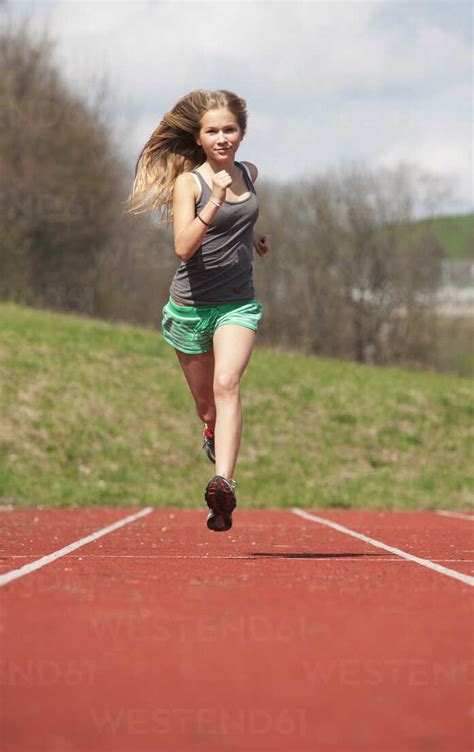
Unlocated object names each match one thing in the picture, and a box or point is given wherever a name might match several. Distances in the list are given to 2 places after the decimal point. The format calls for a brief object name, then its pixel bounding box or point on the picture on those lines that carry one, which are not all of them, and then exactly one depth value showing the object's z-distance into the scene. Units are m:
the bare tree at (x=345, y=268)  91.25
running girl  12.84
